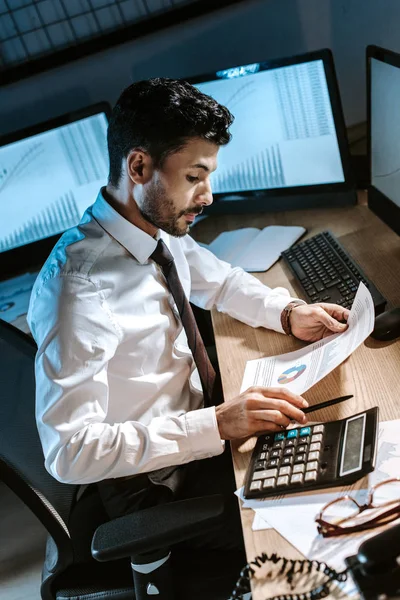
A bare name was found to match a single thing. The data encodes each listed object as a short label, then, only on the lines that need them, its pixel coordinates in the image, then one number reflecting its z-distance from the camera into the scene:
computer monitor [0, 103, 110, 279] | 2.07
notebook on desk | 1.83
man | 1.16
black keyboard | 1.48
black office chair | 1.08
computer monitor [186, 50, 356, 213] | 1.80
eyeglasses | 0.88
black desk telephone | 0.77
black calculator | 0.98
